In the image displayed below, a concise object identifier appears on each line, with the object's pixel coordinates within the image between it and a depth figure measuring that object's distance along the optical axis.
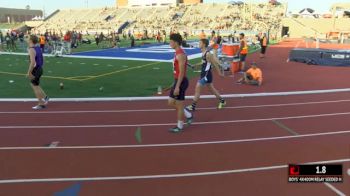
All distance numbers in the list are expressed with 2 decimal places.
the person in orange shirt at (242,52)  15.74
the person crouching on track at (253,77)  12.55
